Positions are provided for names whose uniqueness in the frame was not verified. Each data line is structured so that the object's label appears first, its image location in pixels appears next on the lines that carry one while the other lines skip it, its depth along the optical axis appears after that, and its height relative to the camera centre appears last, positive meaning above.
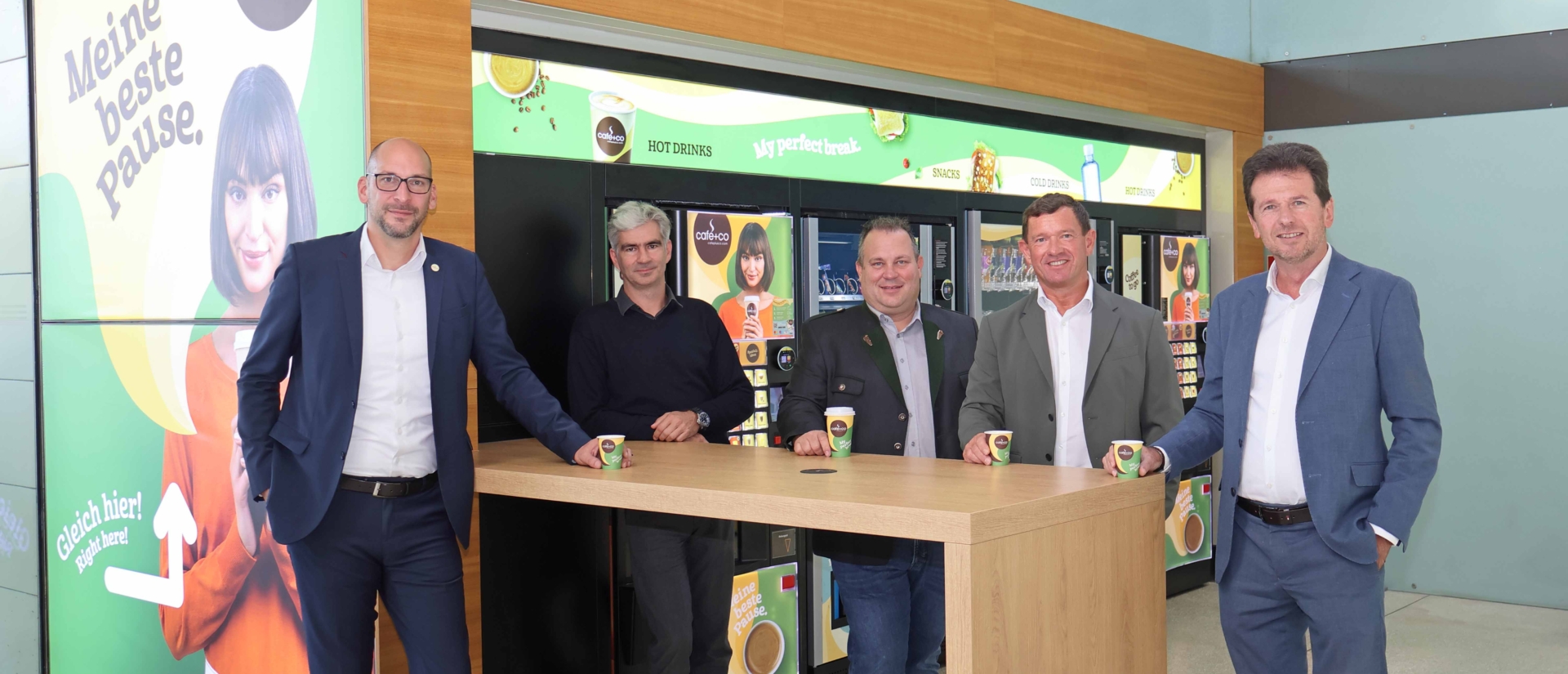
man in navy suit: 3.00 -0.24
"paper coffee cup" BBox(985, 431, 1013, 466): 2.99 -0.31
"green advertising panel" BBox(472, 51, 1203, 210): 4.03 +0.79
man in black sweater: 3.55 -0.22
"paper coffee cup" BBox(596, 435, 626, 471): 3.16 -0.33
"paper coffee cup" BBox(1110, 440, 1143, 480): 2.65 -0.30
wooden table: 2.25 -0.42
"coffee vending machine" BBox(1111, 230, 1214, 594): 6.40 +0.02
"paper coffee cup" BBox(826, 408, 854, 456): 3.25 -0.28
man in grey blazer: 3.36 -0.12
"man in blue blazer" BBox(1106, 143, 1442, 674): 2.66 -0.26
